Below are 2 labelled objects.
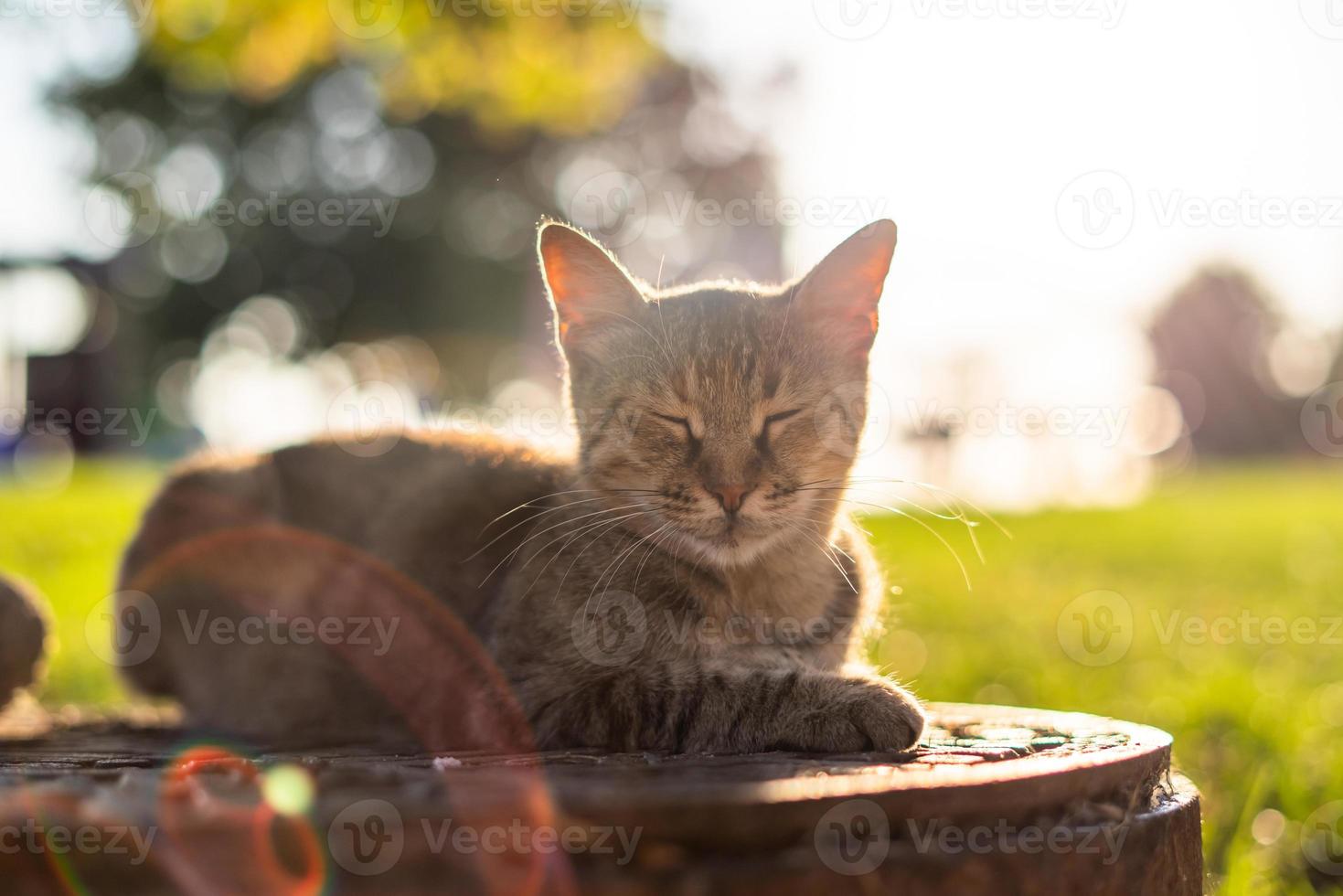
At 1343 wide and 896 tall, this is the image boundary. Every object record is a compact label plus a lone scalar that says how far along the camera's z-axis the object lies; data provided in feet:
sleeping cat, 4.25
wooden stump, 3.76
